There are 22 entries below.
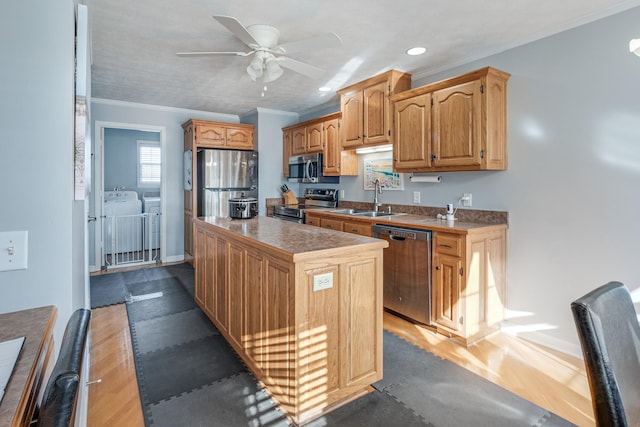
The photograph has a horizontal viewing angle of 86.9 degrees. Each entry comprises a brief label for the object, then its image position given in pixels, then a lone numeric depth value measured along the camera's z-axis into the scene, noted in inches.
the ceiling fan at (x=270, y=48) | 88.0
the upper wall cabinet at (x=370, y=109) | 141.5
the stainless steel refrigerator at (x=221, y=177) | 194.9
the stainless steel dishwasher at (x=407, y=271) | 116.0
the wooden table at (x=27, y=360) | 20.9
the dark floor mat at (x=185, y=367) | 83.0
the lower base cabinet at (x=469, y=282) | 105.6
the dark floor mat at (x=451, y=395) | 72.4
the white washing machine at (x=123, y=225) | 223.3
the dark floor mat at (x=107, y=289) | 144.9
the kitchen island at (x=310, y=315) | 70.1
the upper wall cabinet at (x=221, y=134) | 197.3
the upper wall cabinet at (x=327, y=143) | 175.9
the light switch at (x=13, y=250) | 37.8
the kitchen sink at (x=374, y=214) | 159.8
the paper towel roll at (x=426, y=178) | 138.2
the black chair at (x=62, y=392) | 18.8
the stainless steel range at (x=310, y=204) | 185.5
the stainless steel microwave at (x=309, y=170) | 191.0
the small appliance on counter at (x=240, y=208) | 125.6
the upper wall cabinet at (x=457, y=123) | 109.7
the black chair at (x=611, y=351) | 32.3
